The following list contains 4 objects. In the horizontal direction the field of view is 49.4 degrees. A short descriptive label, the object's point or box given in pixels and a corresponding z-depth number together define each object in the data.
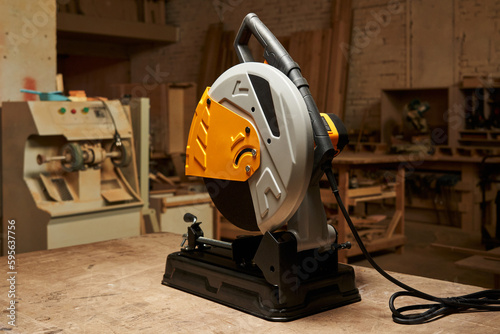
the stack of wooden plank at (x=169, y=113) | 7.05
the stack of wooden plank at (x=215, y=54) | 8.20
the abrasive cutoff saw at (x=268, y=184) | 1.27
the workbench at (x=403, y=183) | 4.53
